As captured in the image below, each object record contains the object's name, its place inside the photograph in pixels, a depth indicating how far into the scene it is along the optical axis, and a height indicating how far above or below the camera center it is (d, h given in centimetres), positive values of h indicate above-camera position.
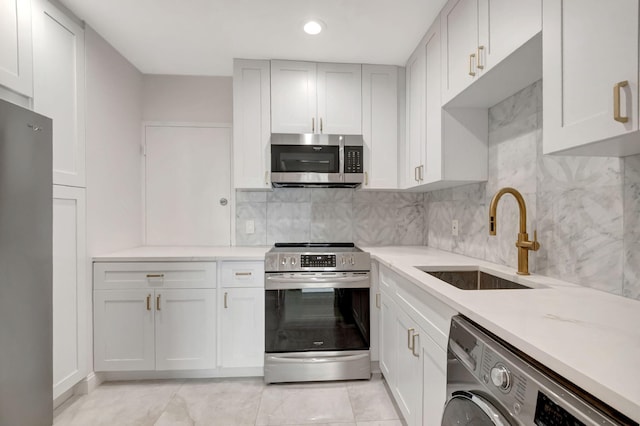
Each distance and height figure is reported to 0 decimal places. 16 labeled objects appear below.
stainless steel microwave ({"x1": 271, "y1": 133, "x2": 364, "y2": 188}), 229 +40
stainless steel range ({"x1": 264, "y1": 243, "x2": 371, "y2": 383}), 210 -76
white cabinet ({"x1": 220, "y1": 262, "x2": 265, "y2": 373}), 213 -75
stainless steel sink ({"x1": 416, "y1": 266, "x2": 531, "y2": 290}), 165 -38
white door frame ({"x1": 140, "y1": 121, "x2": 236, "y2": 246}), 266 +43
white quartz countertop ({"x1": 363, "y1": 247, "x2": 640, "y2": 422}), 54 -31
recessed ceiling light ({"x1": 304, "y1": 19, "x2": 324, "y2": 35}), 190 +120
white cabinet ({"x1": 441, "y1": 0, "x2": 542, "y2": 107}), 112 +70
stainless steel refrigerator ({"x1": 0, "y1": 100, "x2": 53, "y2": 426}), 124 -26
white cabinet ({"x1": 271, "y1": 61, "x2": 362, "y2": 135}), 237 +91
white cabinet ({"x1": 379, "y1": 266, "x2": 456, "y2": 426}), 116 -66
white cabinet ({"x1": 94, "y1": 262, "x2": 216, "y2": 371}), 205 -74
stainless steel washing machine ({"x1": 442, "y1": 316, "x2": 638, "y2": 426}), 55 -41
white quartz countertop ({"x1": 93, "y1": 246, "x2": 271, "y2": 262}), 206 -32
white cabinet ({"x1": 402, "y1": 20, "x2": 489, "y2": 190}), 182 +47
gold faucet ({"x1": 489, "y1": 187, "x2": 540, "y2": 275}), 137 -9
